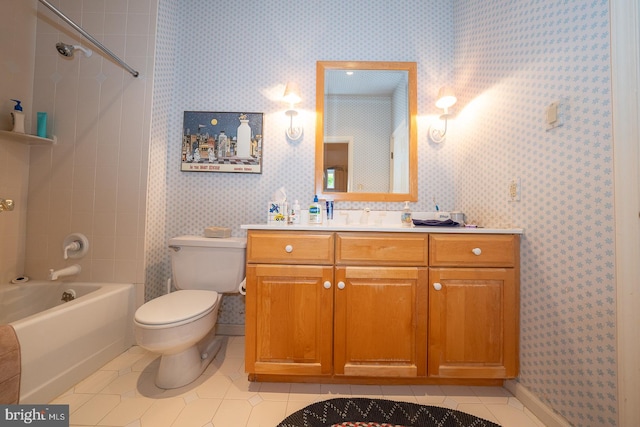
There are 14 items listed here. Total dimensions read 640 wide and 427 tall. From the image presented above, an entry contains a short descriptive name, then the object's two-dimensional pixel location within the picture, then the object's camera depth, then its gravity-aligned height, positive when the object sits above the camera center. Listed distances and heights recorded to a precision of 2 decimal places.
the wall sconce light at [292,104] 1.73 +0.85
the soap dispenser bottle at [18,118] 1.53 +0.61
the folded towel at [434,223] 1.40 -0.02
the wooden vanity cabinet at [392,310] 1.24 -0.48
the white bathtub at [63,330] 1.11 -0.64
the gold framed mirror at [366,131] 1.79 +0.66
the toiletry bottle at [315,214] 1.49 +0.02
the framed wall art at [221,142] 1.83 +0.57
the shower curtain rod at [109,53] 1.34 +1.05
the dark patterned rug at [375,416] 1.08 -0.92
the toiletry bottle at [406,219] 1.55 +0.00
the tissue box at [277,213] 1.56 +0.03
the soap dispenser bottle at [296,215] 1.57 +0.02
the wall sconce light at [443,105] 1.67 +0.84
